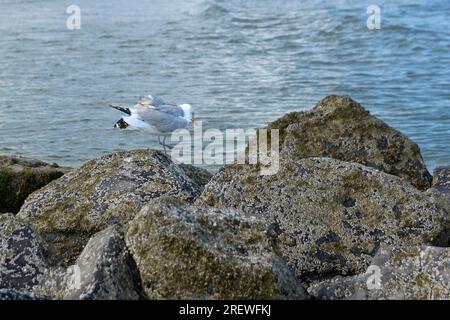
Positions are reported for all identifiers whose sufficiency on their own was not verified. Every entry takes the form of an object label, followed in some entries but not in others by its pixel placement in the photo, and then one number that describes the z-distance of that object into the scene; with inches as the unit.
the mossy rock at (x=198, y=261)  167.8
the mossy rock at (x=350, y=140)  255.0
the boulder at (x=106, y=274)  168.6
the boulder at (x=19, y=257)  187.9
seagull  311.5
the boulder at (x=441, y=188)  227.1
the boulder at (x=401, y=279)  175.0
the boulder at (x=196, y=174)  281.3
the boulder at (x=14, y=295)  166.6
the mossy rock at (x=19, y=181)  279.1
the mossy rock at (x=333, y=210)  203.2
